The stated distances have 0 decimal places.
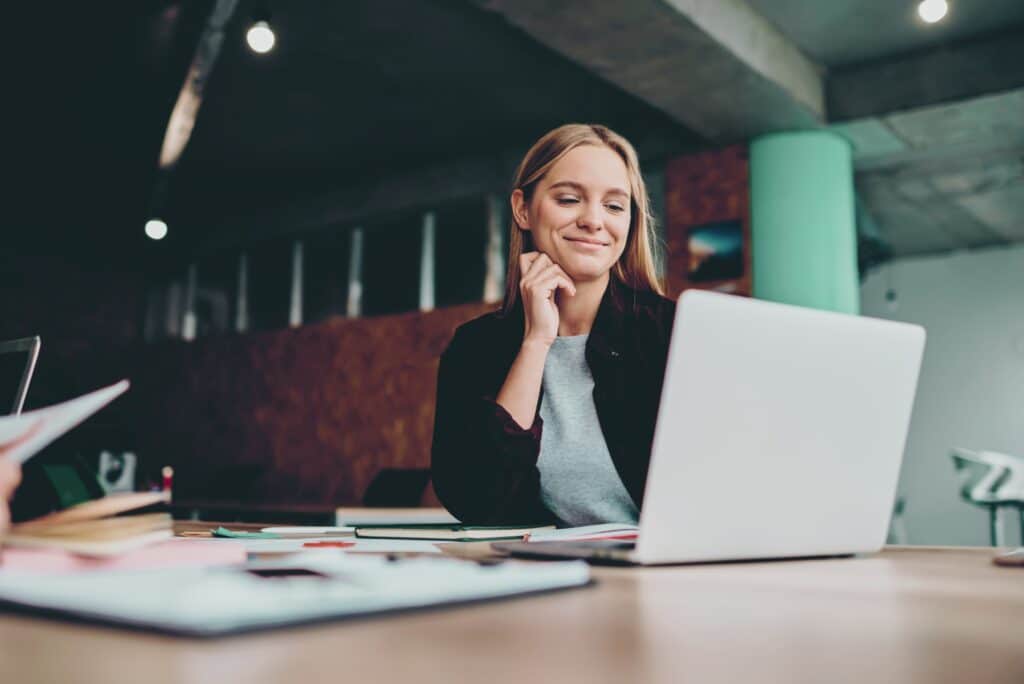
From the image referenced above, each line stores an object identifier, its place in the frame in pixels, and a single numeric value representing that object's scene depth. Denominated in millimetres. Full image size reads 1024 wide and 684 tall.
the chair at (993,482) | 6797
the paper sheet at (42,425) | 633
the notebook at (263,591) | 432
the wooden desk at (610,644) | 400
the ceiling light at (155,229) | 6116
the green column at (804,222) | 5730
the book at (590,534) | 1115
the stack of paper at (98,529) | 580
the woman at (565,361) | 1524
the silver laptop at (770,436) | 848
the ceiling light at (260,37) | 4277
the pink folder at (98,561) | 590
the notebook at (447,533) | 1177
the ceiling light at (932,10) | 4371
